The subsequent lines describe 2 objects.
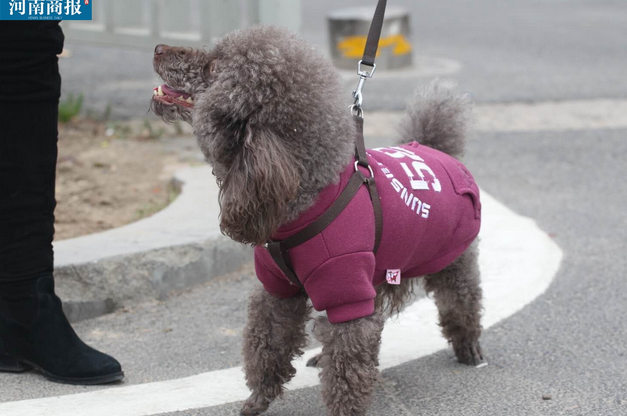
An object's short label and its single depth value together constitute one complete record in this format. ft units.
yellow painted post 32.17
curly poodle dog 7.88
